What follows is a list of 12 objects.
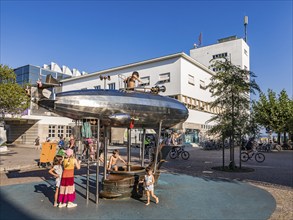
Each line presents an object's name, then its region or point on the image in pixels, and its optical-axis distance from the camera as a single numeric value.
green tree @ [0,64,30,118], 23.17
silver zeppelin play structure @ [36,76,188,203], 6.58
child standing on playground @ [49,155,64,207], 7.63
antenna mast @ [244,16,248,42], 63.72
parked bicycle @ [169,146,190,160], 20.62
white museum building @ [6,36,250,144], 35.25
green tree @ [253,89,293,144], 34.31
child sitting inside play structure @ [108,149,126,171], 9.68
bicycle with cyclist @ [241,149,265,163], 19.18
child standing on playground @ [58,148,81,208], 7.02
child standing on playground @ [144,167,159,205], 7.50
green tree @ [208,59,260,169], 15.10
